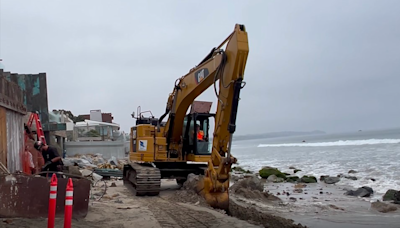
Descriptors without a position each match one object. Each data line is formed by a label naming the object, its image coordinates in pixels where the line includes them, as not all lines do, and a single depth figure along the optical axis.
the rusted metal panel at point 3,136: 7.23
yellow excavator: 7.84
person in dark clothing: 9.11
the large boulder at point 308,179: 18.48
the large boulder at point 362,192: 13.50
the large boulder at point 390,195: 12.20
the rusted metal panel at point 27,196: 5.67
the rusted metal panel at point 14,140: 7.82
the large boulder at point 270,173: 20.42
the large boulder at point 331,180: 18.10
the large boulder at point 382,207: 10.42
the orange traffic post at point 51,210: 4.61
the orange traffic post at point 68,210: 4.55
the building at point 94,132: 32.78
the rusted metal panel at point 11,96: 7.50
